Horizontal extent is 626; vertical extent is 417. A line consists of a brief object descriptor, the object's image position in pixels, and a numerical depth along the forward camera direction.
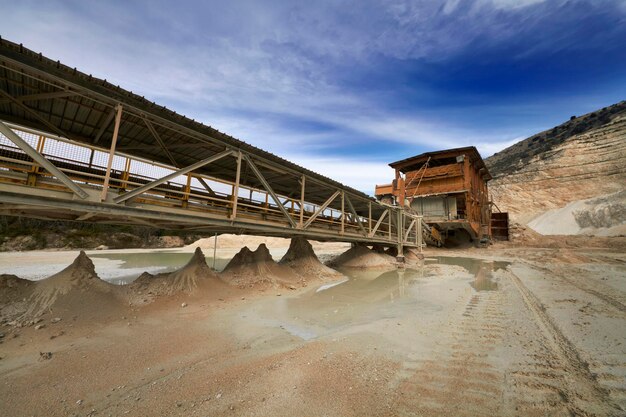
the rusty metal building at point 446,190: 26.33
